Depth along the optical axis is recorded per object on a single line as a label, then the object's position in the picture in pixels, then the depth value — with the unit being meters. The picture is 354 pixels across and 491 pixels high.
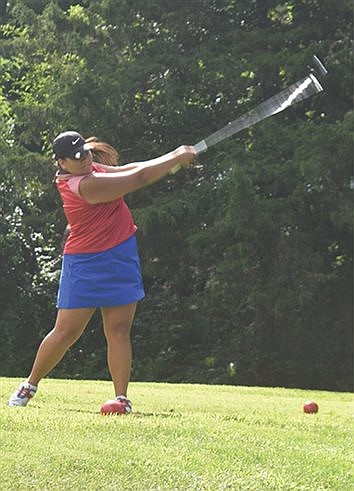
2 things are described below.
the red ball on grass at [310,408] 11.80
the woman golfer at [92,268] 9.89
